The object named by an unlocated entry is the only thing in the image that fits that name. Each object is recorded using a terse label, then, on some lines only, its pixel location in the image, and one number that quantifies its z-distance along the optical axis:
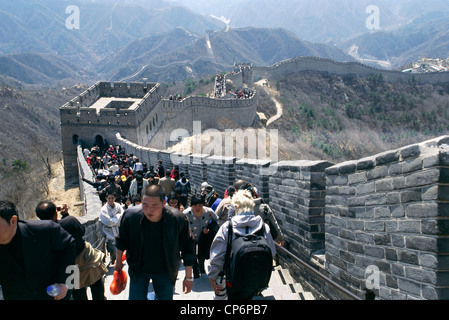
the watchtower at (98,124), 24.25
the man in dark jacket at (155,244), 3.65
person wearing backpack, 3.53
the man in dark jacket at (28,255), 3.12
